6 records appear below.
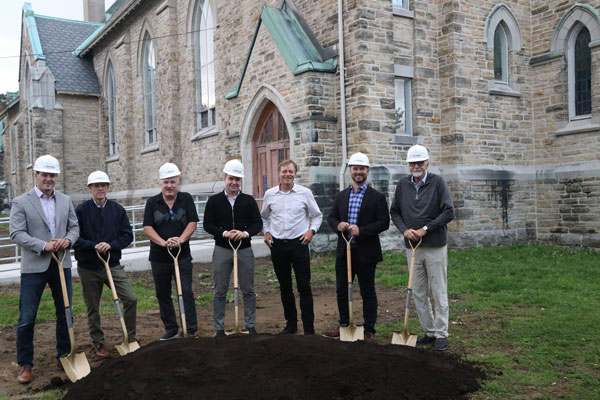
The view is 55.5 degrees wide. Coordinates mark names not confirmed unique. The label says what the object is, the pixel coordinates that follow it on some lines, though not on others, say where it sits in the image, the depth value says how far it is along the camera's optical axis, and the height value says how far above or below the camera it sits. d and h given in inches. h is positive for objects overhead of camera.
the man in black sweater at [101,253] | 240.8 -21.6
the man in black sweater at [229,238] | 250.5 -15.5
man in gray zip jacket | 236.5 -16.6
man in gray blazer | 211.0 -13.9
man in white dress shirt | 256.4 -17.6
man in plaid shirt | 247.9 -15.4
